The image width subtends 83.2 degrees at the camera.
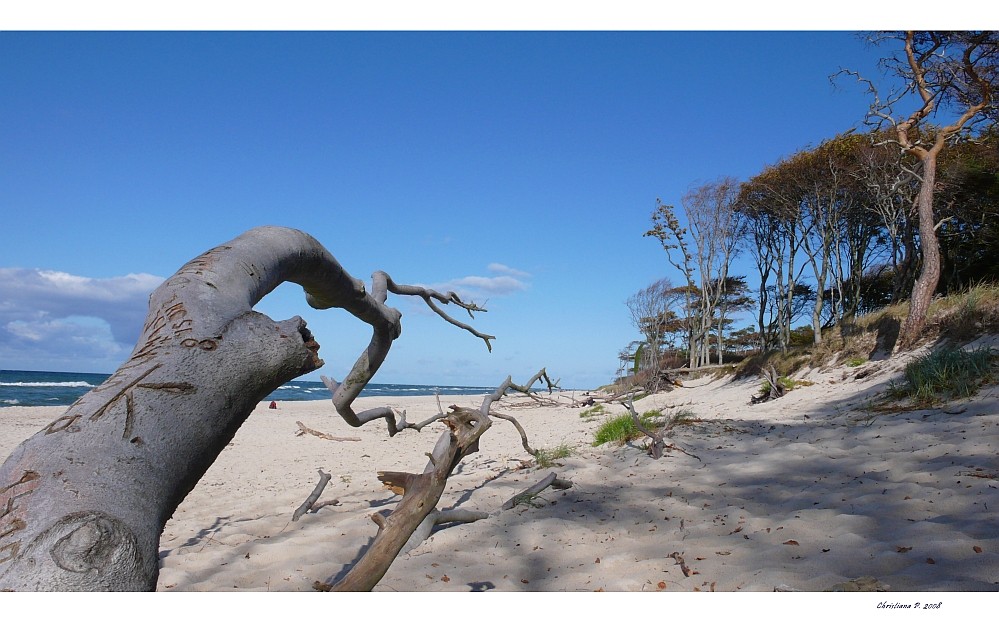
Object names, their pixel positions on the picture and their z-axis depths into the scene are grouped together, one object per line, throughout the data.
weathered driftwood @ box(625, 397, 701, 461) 5.56
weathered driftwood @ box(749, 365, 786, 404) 11.25
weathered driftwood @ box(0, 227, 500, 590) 0.96
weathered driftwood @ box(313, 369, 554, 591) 2.05
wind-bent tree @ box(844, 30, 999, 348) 11.34
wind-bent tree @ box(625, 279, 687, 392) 36.56
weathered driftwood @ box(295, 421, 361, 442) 12.06
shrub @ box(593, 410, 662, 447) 6.65
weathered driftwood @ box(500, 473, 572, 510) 4.52
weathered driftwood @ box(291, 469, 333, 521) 4.95
